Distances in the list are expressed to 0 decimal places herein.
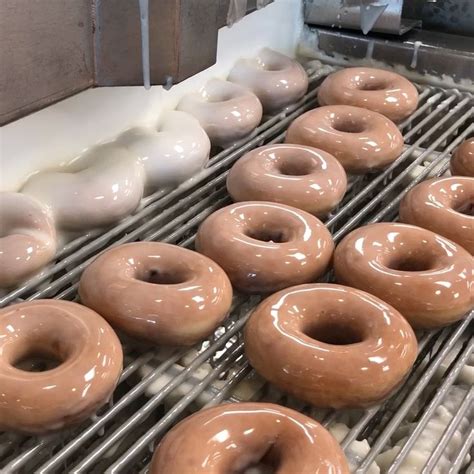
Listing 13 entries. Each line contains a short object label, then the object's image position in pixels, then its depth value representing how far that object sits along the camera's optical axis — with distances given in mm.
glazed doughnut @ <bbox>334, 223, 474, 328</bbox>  328
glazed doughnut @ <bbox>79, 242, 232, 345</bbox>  304
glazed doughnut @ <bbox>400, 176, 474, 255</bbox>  380
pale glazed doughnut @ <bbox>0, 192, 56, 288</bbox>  329
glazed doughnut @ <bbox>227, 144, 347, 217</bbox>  398
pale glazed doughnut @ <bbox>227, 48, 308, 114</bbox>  512
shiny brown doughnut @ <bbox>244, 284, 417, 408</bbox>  284
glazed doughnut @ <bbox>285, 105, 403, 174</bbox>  448
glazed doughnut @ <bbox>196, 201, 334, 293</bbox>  341
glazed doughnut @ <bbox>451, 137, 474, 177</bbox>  447
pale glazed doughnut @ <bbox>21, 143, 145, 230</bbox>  367
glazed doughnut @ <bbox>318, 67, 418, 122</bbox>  504
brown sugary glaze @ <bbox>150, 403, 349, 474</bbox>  241
